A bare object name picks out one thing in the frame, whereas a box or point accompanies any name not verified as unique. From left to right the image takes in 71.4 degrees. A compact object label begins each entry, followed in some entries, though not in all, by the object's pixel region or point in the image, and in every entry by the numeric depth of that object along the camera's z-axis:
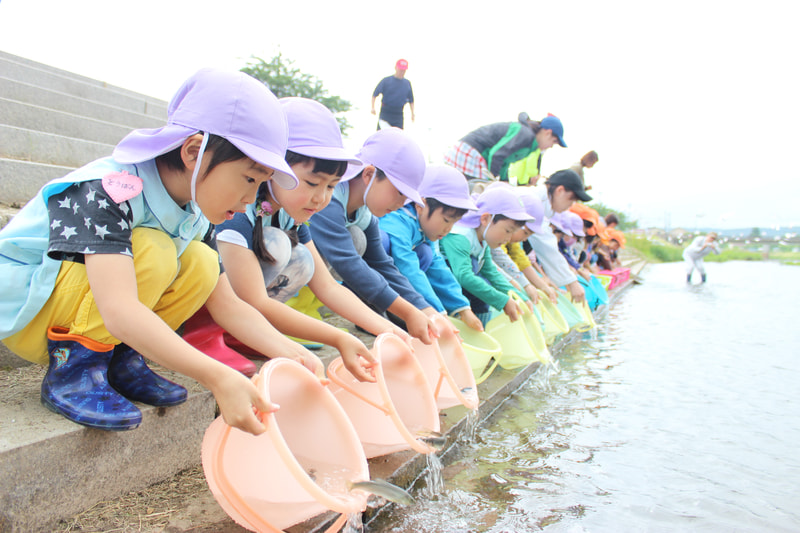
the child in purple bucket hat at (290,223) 1.94
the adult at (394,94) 6.89
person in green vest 5.78
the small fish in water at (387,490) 1.16
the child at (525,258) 4.54
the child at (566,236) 6.20
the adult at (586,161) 7.81
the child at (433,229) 3.20
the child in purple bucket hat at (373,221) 2.58
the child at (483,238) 3.87
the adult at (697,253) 16.11
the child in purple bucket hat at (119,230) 1.32
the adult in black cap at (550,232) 5.43
